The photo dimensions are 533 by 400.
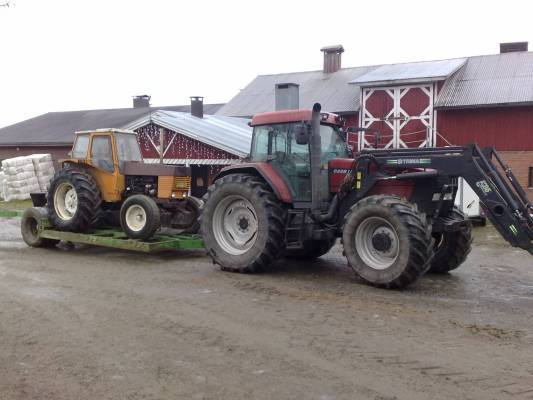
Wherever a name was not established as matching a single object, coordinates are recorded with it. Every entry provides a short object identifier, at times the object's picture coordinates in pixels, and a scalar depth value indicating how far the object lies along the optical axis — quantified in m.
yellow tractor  10.91
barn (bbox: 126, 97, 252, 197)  19.42
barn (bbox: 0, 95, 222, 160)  32.75
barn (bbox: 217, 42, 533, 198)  21.42
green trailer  10.07
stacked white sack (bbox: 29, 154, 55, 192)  26.17
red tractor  7.23
